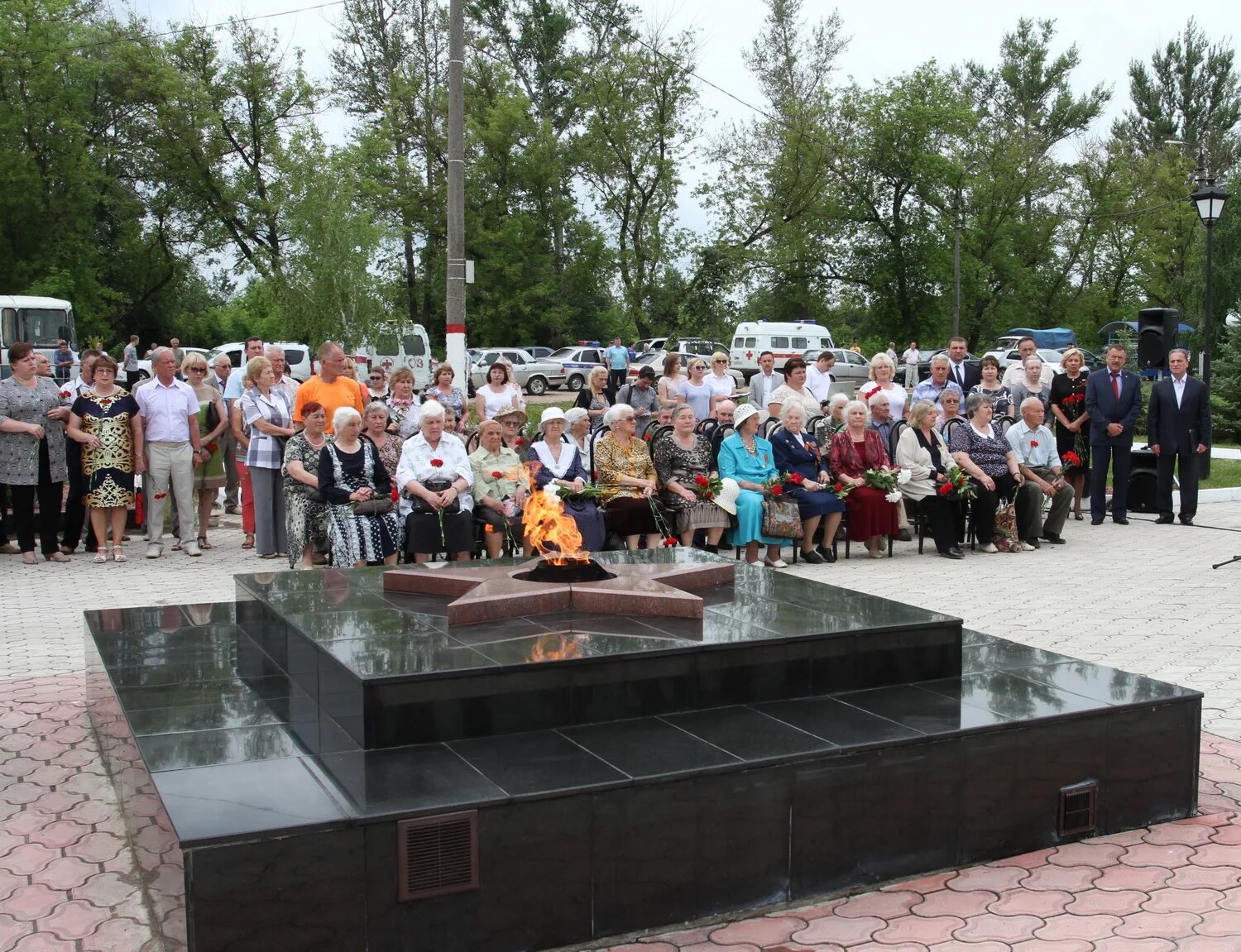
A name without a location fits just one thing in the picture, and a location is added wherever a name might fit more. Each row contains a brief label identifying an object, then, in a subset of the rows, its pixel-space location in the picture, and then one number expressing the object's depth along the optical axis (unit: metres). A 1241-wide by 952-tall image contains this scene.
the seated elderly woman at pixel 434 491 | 8.75
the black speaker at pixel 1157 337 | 14.84
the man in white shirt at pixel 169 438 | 10.45
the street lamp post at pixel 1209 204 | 16.09
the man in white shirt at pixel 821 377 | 13.76
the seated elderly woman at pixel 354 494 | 8.67
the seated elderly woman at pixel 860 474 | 10.63
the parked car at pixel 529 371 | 36.00
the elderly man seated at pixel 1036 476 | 11.54
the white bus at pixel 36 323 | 25.02
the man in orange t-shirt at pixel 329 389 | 10.12
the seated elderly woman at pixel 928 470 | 10.87
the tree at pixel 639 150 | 40.94
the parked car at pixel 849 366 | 35.81
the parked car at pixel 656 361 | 35.09
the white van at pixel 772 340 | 40.06
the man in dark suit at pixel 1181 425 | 12.88
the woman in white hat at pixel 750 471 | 10.04
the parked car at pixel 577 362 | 38.03
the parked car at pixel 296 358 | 28.58
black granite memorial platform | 3.51
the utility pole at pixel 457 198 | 14.08
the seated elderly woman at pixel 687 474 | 9.84
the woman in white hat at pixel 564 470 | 9.32
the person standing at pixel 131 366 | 19.90
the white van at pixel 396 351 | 29.59
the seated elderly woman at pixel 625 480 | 9.58
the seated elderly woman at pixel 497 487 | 9.05
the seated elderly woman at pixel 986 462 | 11.15
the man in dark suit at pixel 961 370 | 13.38
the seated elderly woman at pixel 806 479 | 10.43
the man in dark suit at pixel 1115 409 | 12.79
